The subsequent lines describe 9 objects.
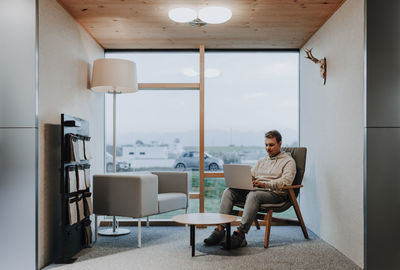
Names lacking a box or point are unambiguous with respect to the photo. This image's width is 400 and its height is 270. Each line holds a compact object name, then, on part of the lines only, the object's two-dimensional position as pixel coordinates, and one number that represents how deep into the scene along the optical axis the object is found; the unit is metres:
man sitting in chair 3.58
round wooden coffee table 3.23
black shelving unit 3.08
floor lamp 3.91
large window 4.84
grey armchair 3.62
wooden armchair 3.65
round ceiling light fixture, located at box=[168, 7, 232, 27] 3.32
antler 3.92
